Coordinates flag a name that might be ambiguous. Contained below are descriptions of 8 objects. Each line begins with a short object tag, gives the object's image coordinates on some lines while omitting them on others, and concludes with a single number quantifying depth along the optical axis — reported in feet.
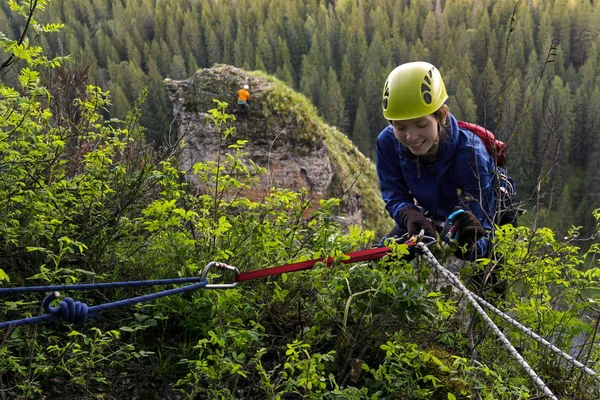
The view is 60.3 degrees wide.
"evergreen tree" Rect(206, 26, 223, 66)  287.48
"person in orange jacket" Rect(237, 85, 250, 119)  51.06
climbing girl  10.56
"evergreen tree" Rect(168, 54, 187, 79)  264.31
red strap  8.39
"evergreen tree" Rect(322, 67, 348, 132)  234.79
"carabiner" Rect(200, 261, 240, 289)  7.60
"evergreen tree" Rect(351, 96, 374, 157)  225.97
